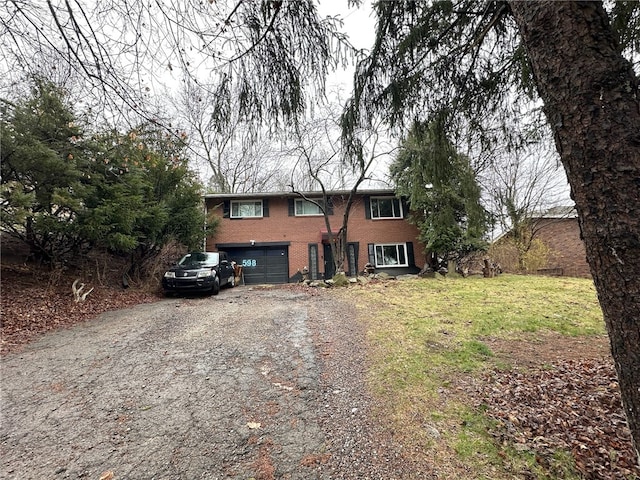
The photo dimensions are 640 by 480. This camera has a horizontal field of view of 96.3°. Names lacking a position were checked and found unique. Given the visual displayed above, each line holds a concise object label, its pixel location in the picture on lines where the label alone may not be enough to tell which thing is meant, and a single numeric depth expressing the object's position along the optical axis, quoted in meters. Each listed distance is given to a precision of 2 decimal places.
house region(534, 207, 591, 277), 13.11
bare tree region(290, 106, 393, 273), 10.75
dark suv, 8.64
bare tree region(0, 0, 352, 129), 2.26
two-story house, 13.98
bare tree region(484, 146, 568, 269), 13.91
